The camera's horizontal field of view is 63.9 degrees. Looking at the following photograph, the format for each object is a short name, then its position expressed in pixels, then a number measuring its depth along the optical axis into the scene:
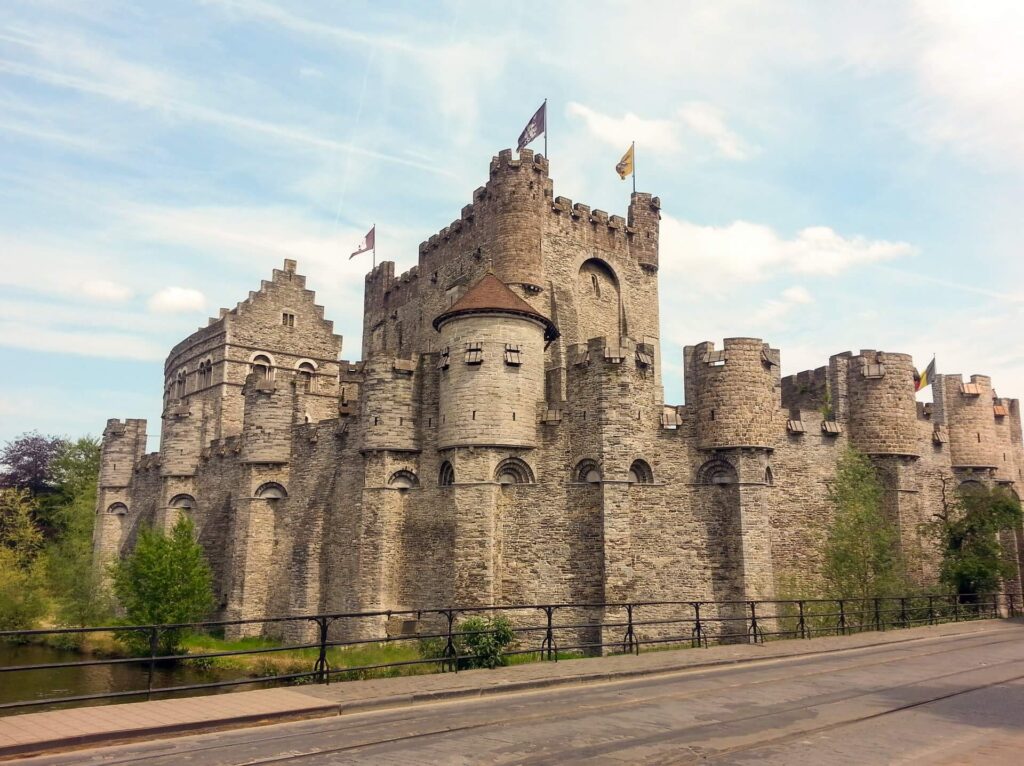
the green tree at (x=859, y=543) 25.23
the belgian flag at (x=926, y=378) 32.95
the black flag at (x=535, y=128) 32.72
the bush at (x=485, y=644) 14.65
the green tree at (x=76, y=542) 35.03
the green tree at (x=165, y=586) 28.69
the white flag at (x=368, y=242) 45.75
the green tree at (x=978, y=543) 27.02
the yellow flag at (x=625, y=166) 36.88
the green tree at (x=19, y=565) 33.57
